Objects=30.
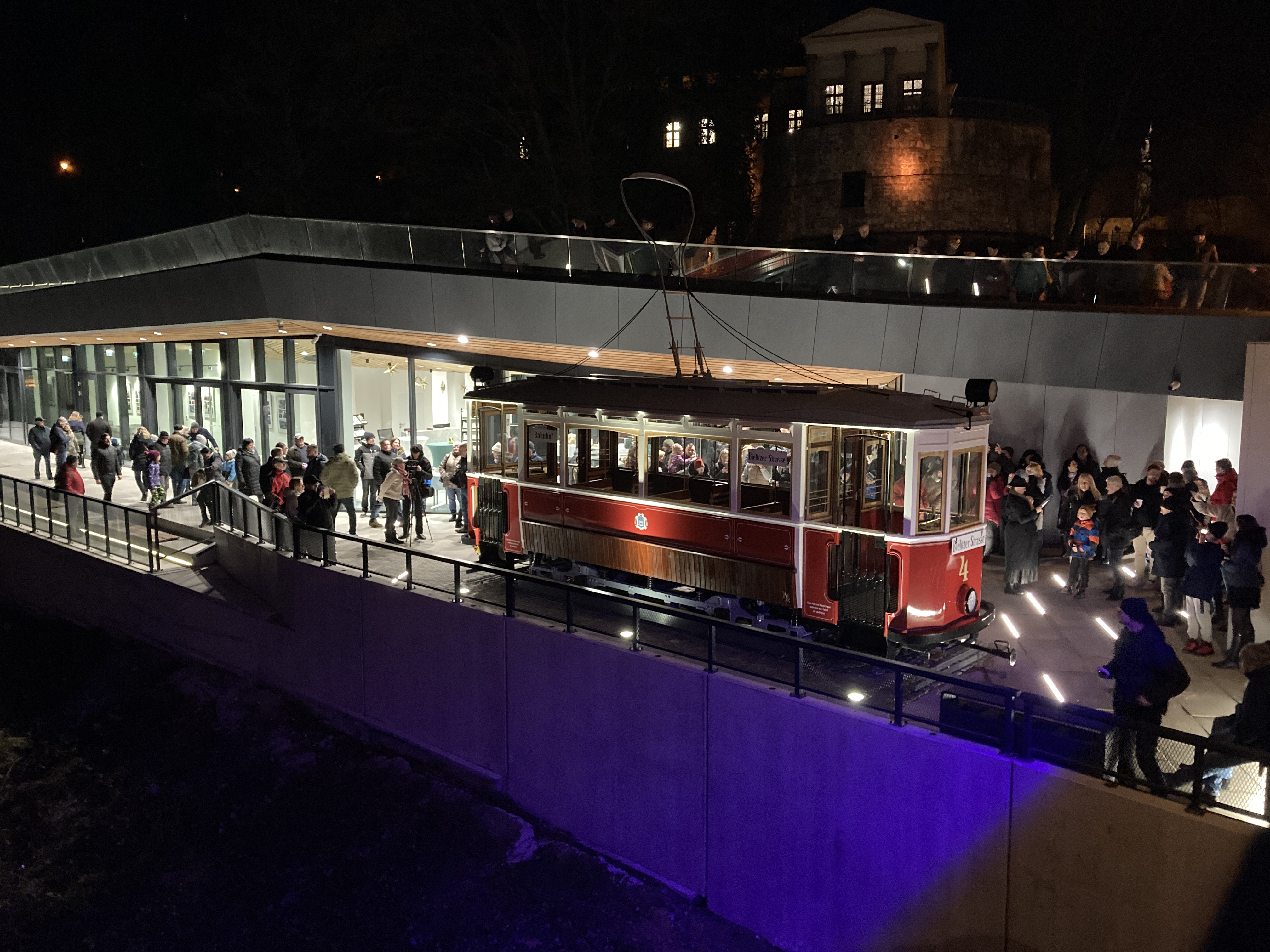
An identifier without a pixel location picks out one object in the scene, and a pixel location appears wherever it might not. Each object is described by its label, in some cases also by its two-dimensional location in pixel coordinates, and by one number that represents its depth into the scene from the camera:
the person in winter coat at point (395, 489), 15.27
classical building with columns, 38.50
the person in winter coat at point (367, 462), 17.61
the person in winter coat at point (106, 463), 19.88
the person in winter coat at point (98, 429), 21.72
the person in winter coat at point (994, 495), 13.31
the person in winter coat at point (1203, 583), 9.84
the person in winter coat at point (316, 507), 13.67
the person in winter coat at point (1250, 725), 6.13
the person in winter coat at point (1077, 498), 12.36
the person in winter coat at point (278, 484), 15.54
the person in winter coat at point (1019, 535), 12.29
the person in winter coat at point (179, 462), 20.12
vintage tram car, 9.79
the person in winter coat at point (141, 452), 20.22
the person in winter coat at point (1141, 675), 6.52
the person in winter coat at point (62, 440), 22.73
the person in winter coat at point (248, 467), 17.23
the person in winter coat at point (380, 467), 16.83
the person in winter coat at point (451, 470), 16.75
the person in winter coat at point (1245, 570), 9.44
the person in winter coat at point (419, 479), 15.83
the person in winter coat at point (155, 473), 20.06
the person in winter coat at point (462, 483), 16.12
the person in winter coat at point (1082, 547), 12.07
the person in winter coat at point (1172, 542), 10.59
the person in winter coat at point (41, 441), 23.91
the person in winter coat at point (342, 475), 15.80
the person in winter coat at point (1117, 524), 11.94
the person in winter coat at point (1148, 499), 11.72
